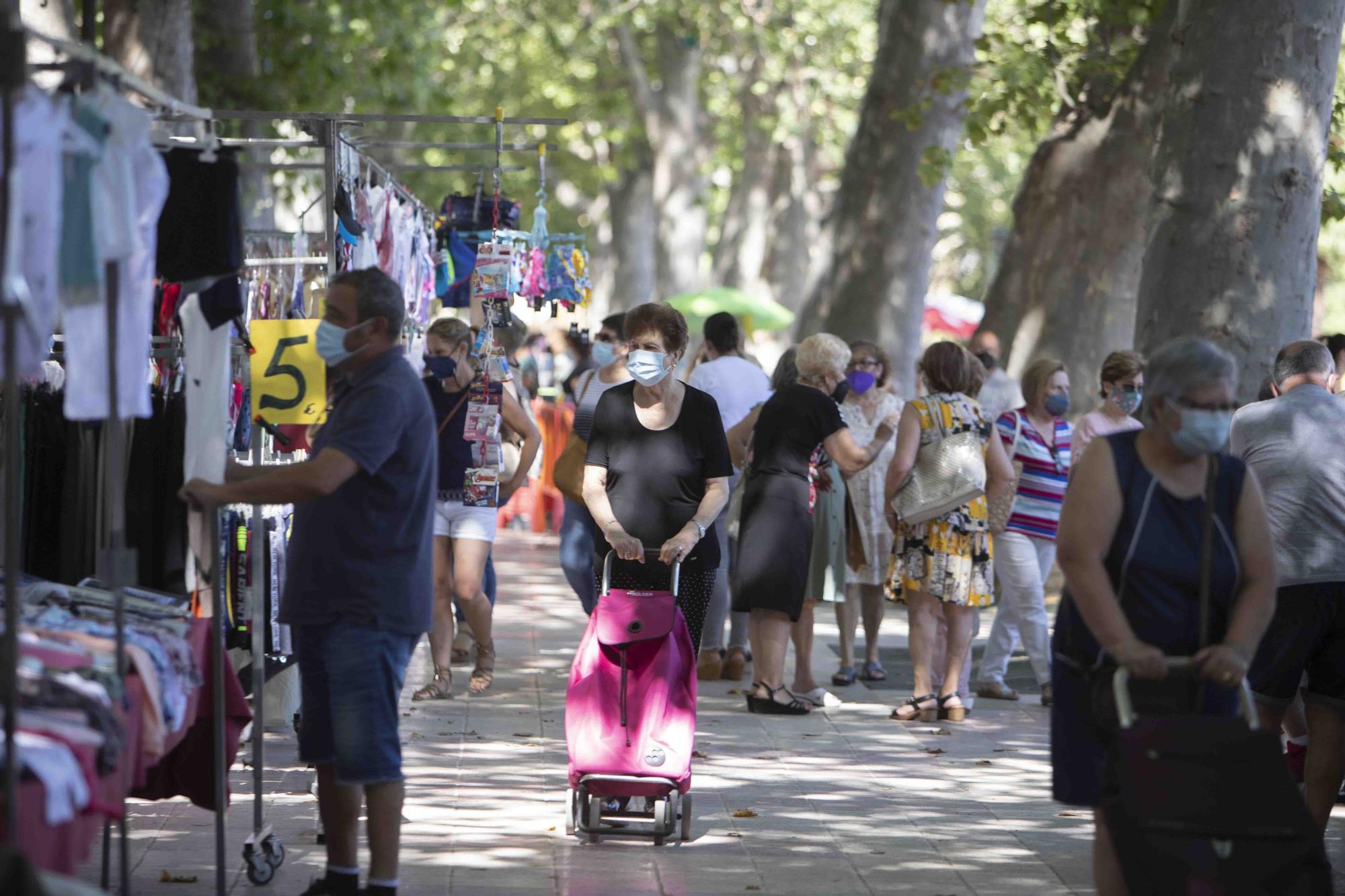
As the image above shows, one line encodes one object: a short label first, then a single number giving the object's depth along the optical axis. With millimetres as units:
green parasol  46562
